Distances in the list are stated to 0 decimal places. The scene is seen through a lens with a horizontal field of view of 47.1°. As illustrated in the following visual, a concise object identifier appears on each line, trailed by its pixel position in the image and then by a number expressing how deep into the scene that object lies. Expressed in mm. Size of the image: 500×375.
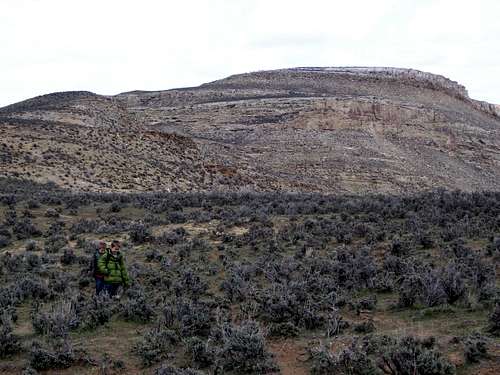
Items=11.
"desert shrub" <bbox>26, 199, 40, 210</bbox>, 19758
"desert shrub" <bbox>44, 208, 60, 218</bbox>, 18672
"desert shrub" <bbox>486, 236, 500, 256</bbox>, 10906
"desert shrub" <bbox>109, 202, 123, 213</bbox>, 20250
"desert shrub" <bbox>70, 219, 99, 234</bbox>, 16422
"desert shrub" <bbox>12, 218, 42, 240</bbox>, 15780
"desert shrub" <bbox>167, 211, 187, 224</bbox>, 17641
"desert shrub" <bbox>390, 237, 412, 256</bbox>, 11867
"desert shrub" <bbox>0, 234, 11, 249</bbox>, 14859
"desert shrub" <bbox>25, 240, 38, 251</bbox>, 14219
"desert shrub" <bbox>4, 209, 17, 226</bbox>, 16984
